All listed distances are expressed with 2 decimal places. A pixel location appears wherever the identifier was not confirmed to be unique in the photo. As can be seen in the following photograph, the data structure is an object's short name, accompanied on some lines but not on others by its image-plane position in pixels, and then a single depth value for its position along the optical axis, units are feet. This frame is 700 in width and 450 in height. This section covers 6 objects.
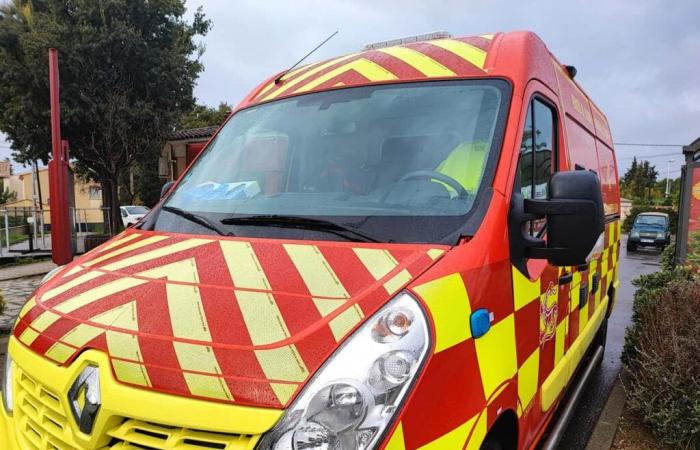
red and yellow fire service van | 4.40
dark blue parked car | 64.03
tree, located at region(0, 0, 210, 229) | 53.31
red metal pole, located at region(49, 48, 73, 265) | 15.33
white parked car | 73.56
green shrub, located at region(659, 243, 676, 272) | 24.15
